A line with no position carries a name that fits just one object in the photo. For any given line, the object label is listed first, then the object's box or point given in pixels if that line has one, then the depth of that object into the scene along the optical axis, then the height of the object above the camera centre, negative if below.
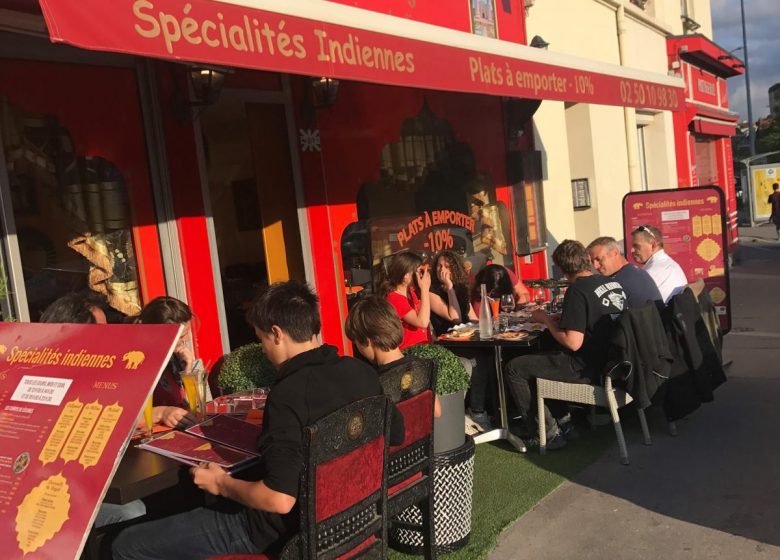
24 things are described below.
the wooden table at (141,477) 2.78 -0.78
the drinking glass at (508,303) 6.38 -0.74
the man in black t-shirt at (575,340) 5.13 -0.87
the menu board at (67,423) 2.19 -0.46
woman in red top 5.61 -0.52
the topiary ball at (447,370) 4.07 -0.78
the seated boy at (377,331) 3.80 -0.50
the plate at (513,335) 5.48 -0.86
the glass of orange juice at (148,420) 3.36 -0.70
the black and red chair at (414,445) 3.19 -0.89
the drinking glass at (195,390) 3.56 -0.64
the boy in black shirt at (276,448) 2.57 -0.66
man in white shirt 6.31 -0.56
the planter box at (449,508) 3.79 -1.34
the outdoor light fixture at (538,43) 8.80 +1.67
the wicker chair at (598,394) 5.01 -1.20
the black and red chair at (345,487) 2.55 -0.84
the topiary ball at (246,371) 4.86 -0.80
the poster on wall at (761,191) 26.22 -0.42
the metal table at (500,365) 5.37 -1.05
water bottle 5.54 -0.74
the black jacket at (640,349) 4.91 -0.93
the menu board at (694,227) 7.40 -0.38
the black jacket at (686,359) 5.35 -1.12
